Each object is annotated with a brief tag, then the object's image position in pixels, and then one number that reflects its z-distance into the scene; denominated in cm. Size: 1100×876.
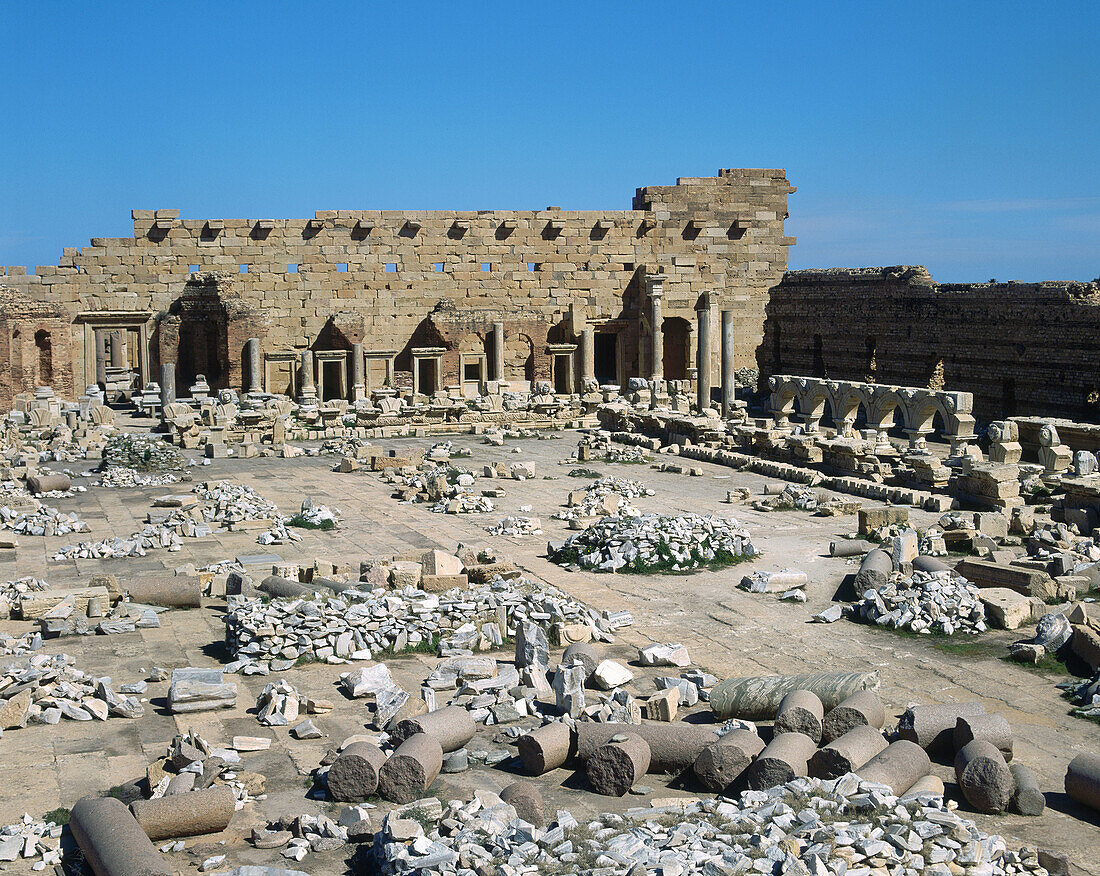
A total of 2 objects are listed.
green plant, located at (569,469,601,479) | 2095
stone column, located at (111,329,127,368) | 4636
